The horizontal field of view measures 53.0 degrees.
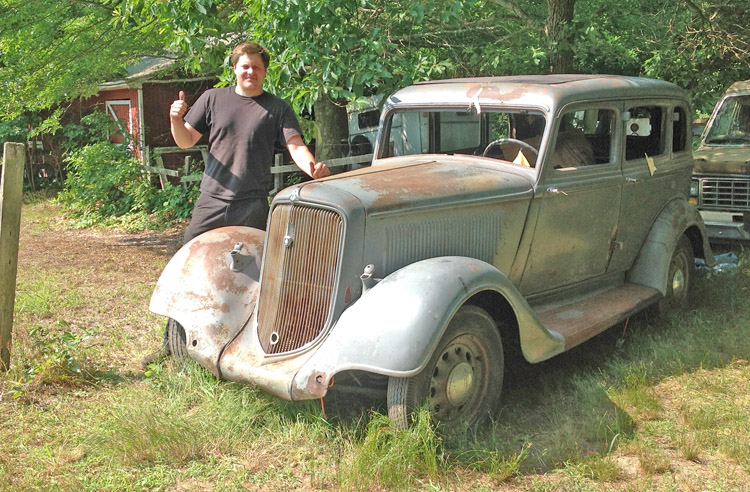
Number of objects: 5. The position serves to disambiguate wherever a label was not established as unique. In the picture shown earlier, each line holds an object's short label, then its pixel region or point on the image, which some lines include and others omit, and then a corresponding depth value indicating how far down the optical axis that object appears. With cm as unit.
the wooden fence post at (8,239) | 430
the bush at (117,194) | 1198
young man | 454
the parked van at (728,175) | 716
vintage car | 350
